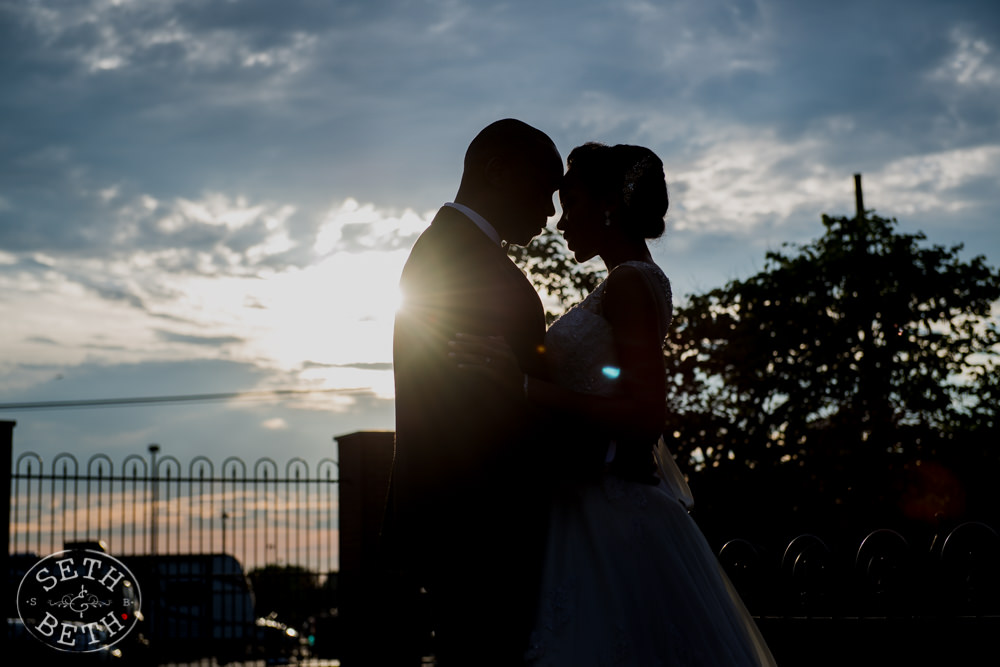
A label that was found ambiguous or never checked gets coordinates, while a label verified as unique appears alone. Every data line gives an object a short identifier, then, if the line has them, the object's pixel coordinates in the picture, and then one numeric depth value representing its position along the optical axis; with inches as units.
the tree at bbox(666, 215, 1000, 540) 705.0
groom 103.7
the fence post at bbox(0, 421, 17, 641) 438.3
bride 111.6
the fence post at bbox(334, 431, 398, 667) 510.3
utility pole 977.5
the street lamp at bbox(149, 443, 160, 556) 447.2
